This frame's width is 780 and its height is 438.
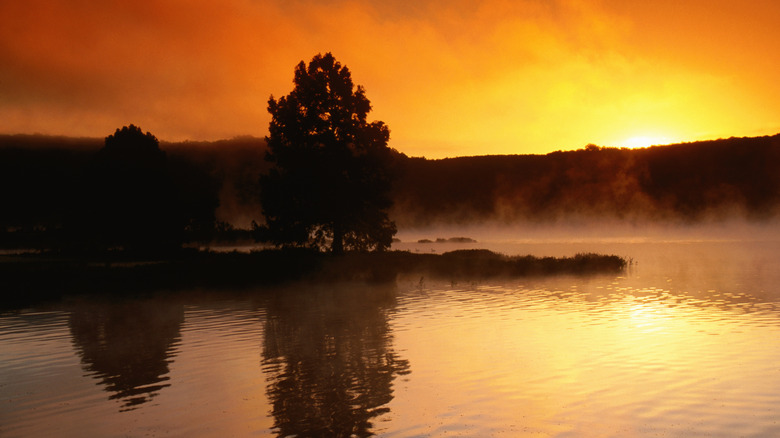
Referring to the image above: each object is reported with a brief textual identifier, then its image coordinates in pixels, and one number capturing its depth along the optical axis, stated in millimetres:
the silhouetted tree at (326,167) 55719
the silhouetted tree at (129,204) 60281
